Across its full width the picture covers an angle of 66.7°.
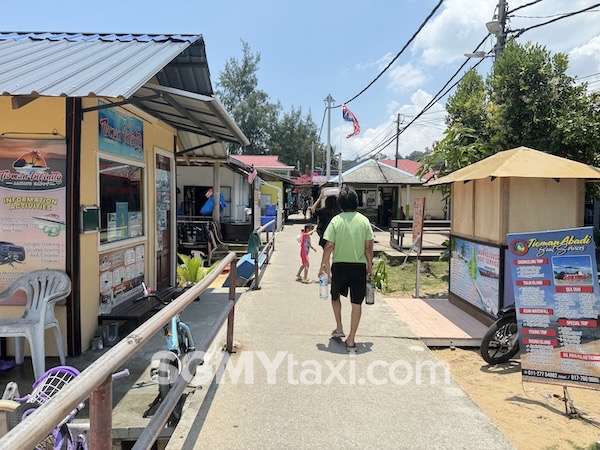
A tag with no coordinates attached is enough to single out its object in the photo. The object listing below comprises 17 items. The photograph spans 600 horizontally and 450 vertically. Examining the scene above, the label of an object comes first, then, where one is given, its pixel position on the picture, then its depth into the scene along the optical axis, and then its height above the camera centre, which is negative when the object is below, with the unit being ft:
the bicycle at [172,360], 11.42 -4.15
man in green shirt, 15.76 -1.66
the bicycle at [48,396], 7.85 -3.73
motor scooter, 16.06 -4.75
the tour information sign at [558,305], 12.78 -2.79
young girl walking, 29.86 -2.87
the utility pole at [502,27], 34.19 +13.68
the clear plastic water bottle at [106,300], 16.76 -3.47
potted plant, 27.12 -3.89
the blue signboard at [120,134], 16.31 +2.88
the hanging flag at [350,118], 70.33 +14.02
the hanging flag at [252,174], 42.96 +3.16
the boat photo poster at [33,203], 14.61 +0.11
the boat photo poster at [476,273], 19.12 -3.01
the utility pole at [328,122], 79.63 +15.26
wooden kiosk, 17.89 +0.24
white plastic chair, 13.41 -3.23
